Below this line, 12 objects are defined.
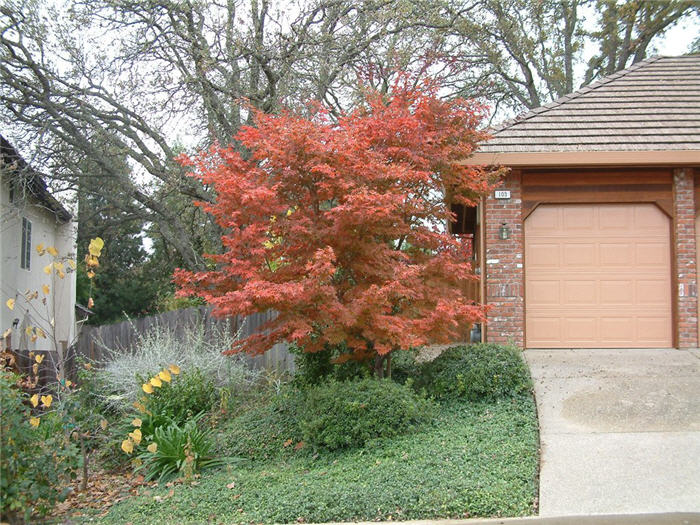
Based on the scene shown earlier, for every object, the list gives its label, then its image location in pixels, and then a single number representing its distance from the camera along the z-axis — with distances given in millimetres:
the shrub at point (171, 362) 8961
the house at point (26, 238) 13609
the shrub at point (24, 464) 4852
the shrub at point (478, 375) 7672
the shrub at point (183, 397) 8047
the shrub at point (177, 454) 6941
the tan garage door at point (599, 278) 10469
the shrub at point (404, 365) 8672
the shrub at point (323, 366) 8141
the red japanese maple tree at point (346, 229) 6855
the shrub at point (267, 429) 7281
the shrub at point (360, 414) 6648
